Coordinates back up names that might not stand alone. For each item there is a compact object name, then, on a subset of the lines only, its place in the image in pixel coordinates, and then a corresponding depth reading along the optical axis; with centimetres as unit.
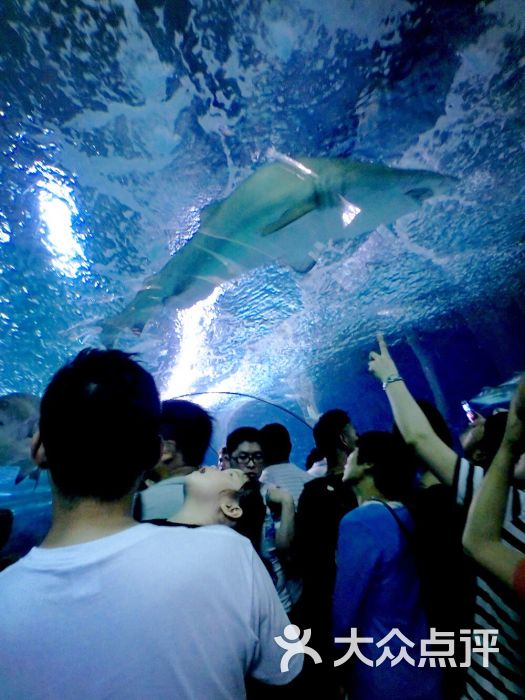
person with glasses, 232
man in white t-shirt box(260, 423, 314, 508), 296
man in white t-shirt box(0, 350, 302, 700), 82
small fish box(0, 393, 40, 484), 551
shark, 440
